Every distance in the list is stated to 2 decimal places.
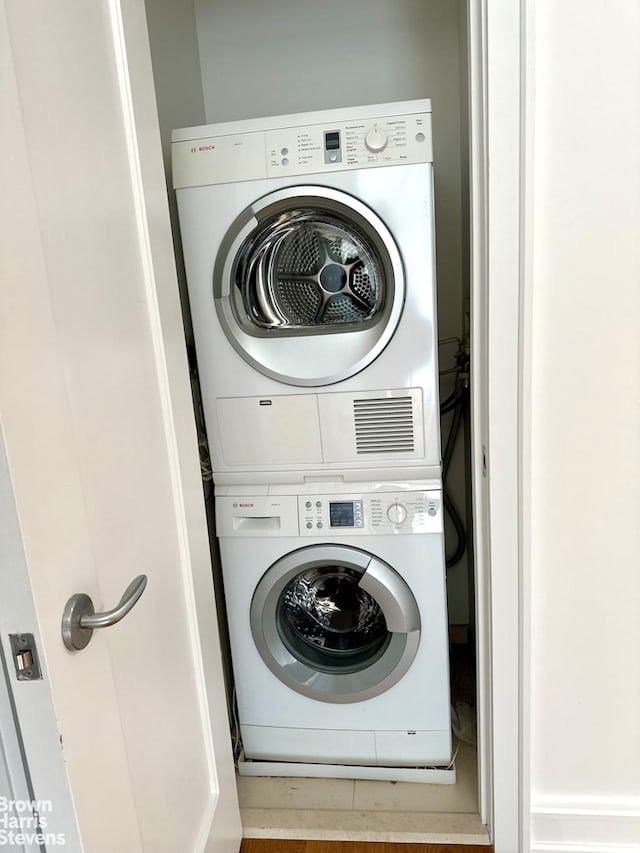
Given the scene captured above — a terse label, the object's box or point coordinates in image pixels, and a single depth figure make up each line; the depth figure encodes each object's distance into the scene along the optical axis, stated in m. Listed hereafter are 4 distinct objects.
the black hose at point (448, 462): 2.02
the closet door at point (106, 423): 0.72
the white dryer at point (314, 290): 1.40
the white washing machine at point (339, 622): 1.56
